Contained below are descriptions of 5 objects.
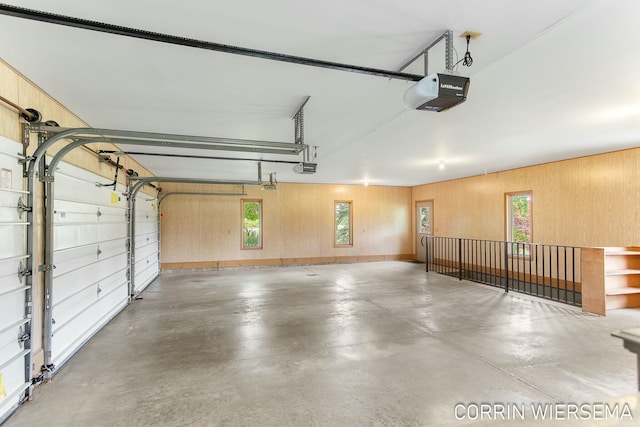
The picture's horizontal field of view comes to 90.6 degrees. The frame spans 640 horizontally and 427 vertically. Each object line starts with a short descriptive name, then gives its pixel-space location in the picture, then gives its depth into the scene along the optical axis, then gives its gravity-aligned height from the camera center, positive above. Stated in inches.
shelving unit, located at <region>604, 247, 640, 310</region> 179.8 -38.1
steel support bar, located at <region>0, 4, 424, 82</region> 62.8 +40.8
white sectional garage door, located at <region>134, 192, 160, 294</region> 237.9 -21.9
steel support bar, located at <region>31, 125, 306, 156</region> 106.5 +29.6
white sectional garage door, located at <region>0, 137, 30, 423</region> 88.0 -19.3
